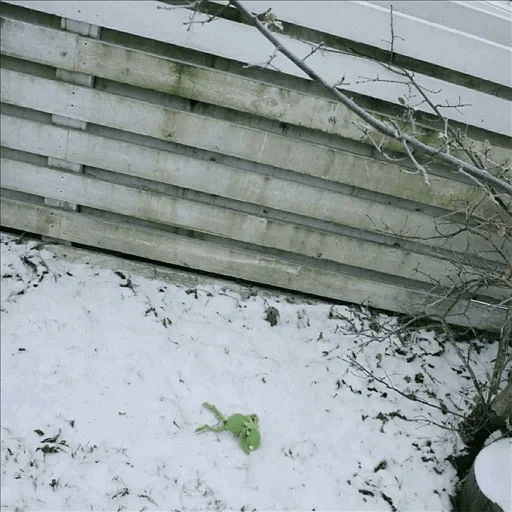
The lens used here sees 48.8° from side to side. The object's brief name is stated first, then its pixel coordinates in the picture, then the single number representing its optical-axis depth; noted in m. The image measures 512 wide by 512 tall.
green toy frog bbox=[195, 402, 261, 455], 3.80
